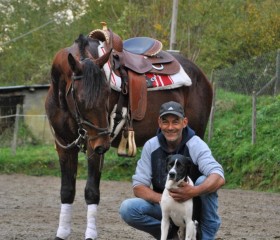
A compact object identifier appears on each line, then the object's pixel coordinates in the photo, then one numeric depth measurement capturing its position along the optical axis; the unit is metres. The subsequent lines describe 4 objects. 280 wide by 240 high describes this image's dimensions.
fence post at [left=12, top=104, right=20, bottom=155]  18.73
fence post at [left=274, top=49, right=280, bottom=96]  18.00
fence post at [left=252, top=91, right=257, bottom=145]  15.38
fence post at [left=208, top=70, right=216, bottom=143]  16.86
